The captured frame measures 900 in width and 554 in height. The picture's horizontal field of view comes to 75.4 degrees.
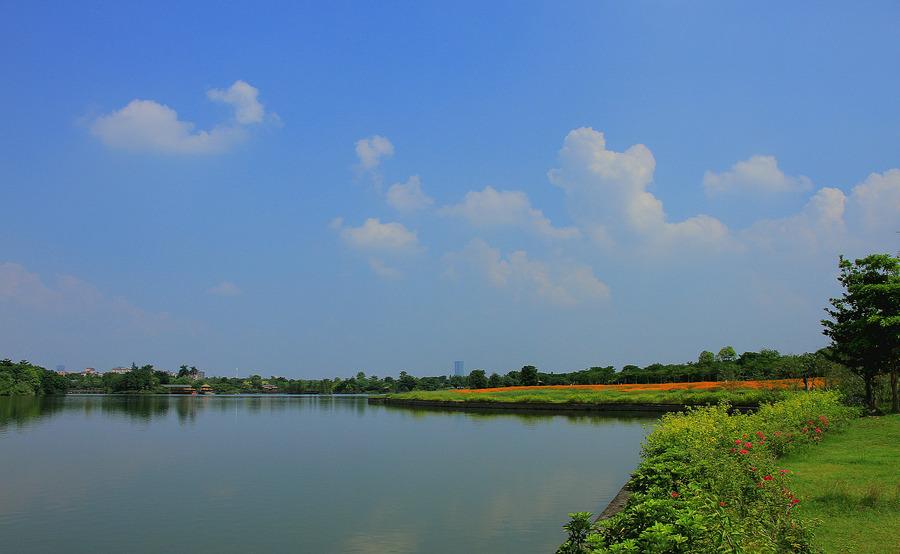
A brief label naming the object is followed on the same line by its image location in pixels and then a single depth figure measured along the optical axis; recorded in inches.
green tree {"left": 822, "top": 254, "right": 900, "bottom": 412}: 869.8
